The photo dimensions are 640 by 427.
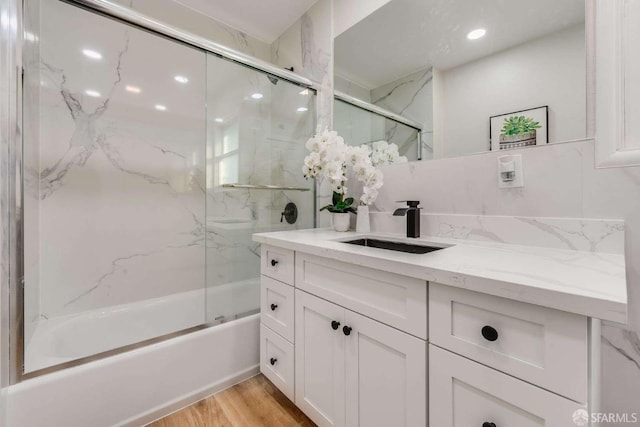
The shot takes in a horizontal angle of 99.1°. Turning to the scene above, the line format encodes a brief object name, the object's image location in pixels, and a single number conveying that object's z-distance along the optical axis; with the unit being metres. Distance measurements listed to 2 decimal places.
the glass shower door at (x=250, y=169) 1.82
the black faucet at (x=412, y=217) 1.22
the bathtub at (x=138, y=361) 1.01
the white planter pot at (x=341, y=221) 1.48
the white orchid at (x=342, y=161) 1.37
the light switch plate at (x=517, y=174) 1.00
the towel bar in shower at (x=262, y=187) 1.78
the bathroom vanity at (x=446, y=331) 0.51
